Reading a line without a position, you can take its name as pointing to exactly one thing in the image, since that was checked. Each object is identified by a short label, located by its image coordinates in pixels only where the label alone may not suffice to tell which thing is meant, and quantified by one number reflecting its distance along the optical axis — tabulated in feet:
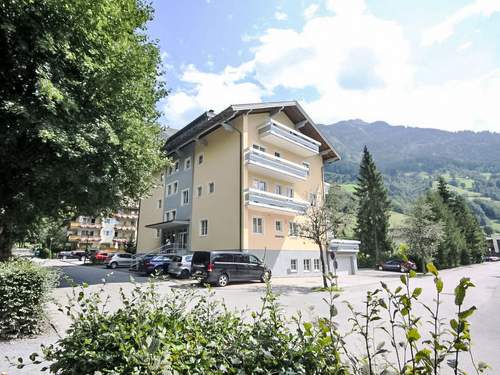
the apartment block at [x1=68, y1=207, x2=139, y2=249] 238.89
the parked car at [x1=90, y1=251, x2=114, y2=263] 135.13
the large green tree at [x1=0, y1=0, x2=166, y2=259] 34.01
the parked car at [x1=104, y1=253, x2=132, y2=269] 110.83
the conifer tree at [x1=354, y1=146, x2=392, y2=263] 171.22
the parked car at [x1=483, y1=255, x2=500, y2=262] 241.92
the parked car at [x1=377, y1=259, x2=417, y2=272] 136.65
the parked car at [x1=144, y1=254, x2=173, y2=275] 76.45
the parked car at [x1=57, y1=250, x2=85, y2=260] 192.73
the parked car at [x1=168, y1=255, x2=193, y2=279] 69.23
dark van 58.59
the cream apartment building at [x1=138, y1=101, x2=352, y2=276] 80.38
